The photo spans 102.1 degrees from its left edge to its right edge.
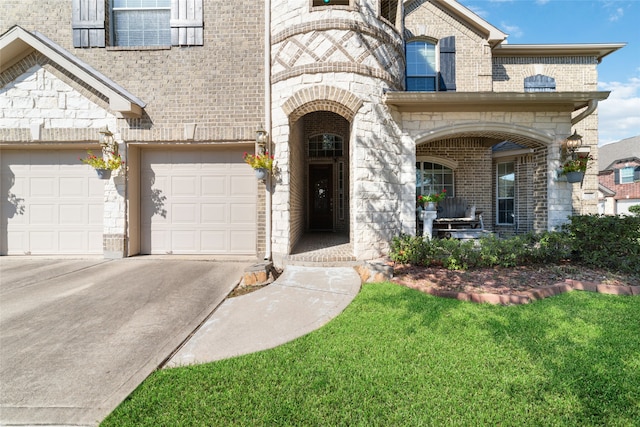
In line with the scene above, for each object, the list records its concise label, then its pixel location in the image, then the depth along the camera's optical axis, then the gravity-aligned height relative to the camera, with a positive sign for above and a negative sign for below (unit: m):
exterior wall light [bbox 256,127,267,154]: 5.38 +1.52
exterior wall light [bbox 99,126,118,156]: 5.65 +1.53
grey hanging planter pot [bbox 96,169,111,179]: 5.66 +0.85
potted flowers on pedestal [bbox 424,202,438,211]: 6.67 +0.13
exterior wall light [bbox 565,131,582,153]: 5.54 +1.47
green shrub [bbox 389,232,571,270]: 4.83 -0.77
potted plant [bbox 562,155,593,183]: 5.56 +0.93
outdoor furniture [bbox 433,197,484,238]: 7.13 -0.26
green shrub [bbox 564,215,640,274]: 4.50 -0.56
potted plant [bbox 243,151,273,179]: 5.24 +0.99
